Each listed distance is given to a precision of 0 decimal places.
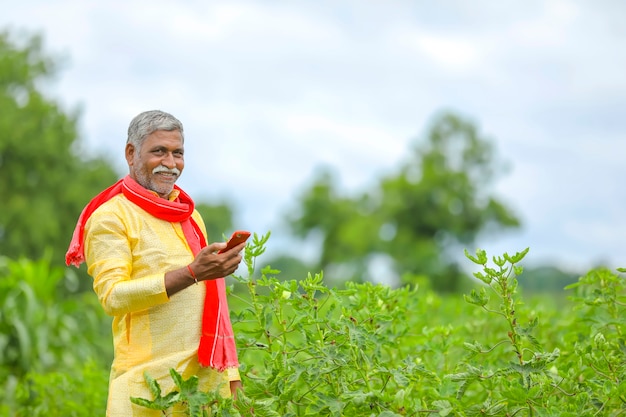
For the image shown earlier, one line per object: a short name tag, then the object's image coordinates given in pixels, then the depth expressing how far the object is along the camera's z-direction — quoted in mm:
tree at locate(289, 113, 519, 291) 35938
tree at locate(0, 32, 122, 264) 26875
